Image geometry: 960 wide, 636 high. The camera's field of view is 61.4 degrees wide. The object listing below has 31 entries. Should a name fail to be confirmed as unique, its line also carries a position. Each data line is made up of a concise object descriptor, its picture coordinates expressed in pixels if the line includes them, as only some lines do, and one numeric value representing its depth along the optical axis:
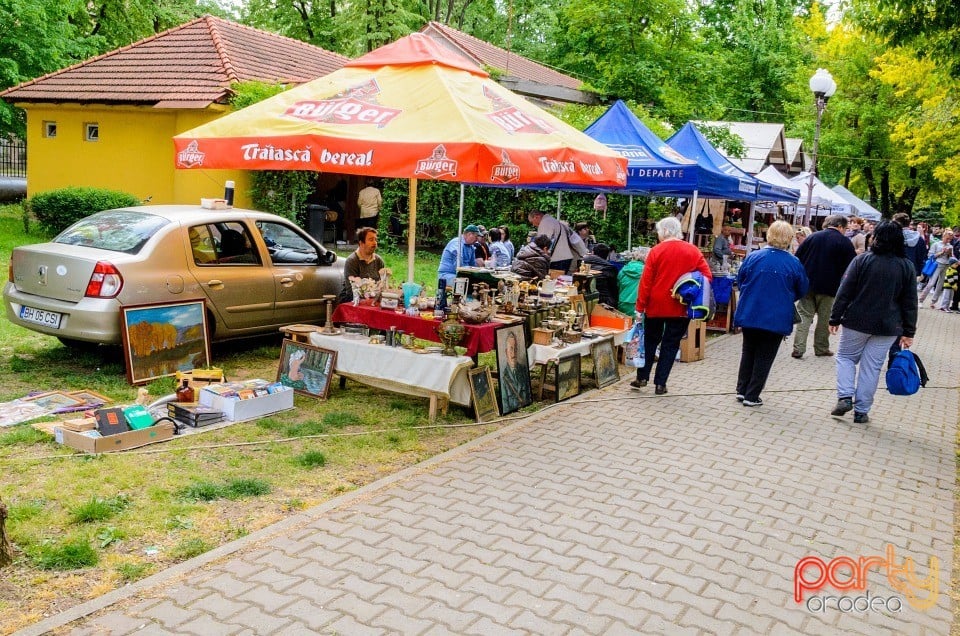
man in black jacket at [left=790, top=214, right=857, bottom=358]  10.91
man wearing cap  10.69
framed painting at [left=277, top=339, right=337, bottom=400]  7.32
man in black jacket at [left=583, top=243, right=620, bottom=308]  11.41
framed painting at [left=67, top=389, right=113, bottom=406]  6.63
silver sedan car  7.12
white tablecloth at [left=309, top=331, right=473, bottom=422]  6.91
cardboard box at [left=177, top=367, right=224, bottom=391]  6.91
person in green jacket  10.27
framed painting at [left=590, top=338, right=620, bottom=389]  8.62
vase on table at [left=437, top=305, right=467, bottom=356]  6.86
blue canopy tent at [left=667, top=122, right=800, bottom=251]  12.70
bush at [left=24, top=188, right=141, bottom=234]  15.51
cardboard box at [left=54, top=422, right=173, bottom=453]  5.64
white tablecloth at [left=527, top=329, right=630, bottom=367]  7.77
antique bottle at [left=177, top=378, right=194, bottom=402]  6.71
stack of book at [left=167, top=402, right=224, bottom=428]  6.40
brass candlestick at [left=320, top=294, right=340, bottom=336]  7.47
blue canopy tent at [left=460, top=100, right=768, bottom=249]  11.33
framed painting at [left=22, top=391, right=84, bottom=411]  6.56
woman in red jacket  8.09
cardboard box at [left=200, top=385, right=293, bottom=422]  6.61
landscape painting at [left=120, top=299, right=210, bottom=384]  7.07
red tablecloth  6.94
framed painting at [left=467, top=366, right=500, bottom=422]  7.02
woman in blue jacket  7.92
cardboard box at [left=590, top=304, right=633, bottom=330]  9.46
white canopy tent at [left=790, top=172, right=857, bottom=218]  24.39
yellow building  17.00
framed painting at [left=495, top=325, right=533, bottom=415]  7.29
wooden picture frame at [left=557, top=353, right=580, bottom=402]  7.93
